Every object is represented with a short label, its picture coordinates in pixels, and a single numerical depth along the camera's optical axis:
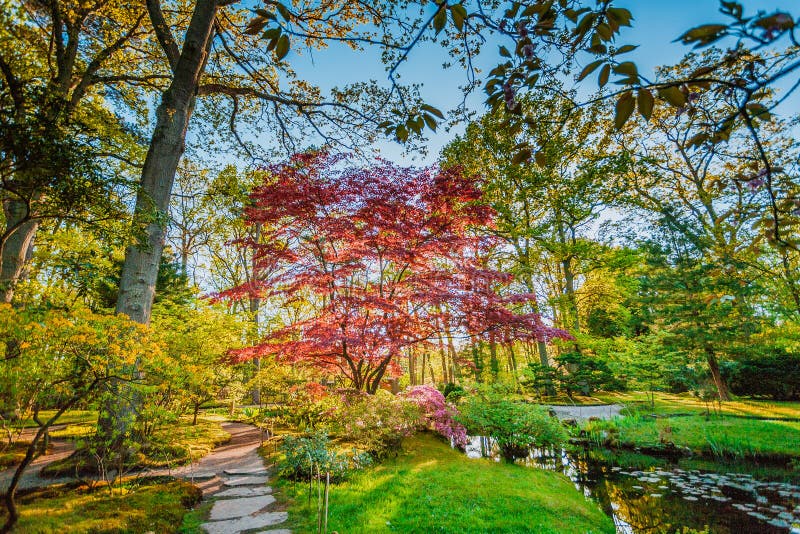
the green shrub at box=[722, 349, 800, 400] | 11.75
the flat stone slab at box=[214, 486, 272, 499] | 4.21
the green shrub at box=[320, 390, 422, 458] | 5.65
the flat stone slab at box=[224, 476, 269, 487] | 4.65
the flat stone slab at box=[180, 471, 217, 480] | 4.79
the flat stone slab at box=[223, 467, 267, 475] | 5.10
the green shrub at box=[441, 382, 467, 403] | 9.16
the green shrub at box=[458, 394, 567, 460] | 6.48
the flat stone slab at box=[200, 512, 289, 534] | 3.24
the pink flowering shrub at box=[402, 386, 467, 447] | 6.57
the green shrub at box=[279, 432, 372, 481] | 4.34
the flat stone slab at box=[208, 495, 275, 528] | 3.60
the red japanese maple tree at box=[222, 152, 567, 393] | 6.12
